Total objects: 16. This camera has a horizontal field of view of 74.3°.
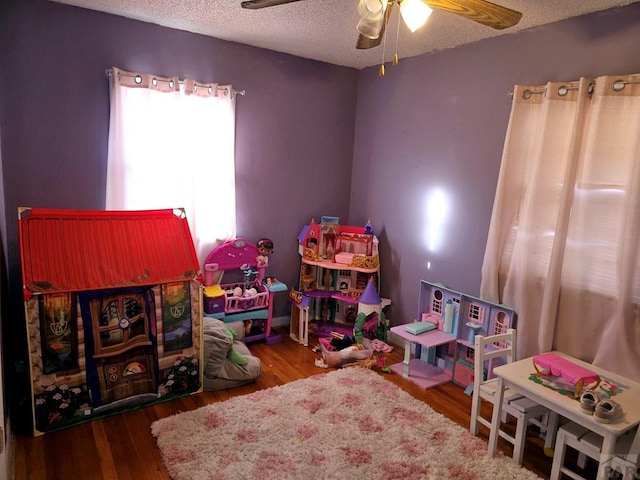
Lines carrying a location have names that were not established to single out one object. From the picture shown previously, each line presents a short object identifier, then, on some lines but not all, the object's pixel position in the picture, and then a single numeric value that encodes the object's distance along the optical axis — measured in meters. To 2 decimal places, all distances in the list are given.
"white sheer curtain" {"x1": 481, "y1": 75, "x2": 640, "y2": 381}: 2.15
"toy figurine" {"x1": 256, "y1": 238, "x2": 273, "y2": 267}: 3.56
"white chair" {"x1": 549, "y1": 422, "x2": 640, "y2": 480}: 1.72
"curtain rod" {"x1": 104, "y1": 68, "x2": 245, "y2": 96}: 2.76
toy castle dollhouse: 3.55
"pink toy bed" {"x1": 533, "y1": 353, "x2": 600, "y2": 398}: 1.95
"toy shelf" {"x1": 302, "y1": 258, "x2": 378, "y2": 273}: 3.50
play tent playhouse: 2.21
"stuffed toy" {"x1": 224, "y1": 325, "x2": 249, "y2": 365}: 2.87
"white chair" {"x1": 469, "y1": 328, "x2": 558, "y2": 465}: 2.15
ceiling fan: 1.49
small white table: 1.74
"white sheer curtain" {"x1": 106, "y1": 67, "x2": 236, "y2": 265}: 2.84
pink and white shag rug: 2.08
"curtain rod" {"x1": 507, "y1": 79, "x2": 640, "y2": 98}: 2.13
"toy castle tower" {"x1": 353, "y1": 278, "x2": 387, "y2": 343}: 3.43
